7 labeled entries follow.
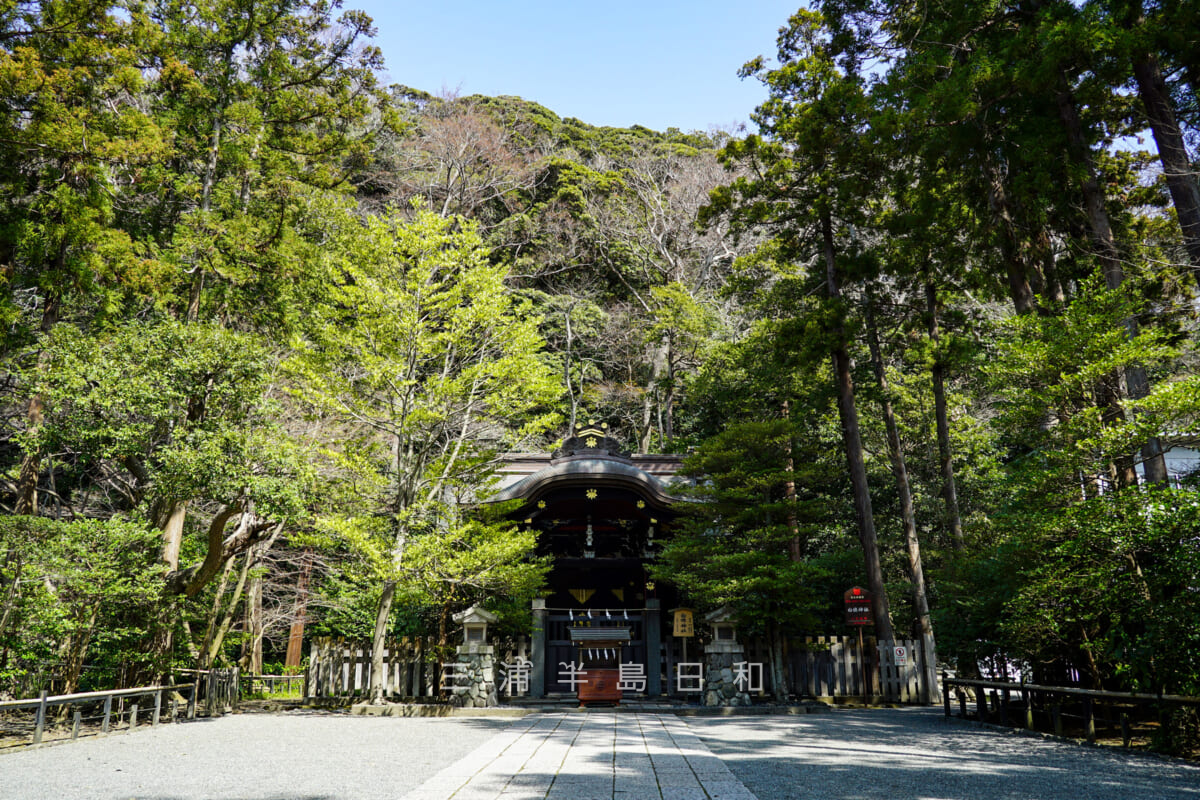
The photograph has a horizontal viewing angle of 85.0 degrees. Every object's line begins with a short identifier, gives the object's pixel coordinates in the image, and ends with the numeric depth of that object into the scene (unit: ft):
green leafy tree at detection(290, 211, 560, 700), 34.32
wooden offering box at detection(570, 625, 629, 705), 35.78
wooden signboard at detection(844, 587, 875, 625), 37.63
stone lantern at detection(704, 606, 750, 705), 33.88
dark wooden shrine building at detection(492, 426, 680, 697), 41.16
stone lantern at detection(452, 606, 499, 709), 34.01
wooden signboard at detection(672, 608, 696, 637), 40.06
